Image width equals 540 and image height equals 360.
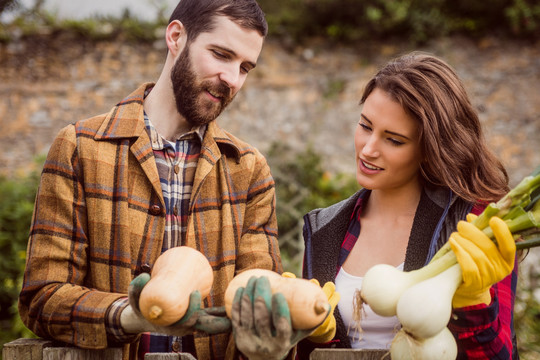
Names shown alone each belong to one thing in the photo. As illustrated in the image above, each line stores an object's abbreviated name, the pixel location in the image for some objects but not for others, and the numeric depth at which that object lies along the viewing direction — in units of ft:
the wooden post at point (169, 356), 4.42
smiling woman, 6.02
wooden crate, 4.71
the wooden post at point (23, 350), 4.77
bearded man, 5.31
